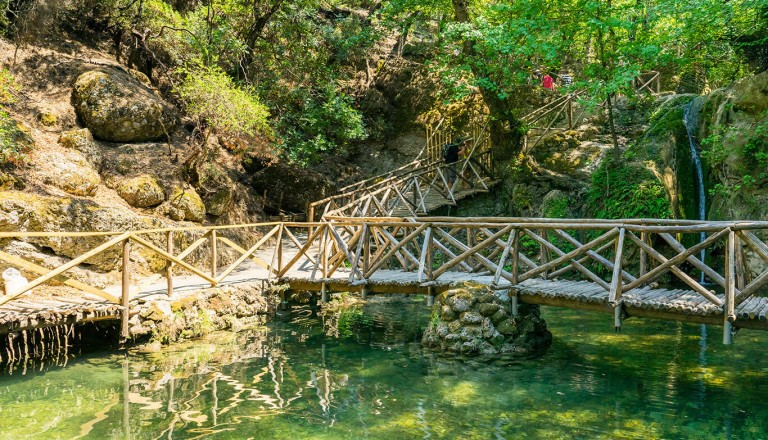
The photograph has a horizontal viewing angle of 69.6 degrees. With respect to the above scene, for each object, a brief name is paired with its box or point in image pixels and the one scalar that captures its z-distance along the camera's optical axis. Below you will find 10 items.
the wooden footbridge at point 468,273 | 6.66
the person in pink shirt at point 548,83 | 18.89
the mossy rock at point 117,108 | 13.77
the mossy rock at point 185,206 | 13.28
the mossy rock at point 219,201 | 14.52
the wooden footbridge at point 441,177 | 14.70
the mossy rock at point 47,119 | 13.15
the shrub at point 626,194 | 12.82
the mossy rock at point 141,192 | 12.69
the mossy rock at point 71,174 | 11.69
